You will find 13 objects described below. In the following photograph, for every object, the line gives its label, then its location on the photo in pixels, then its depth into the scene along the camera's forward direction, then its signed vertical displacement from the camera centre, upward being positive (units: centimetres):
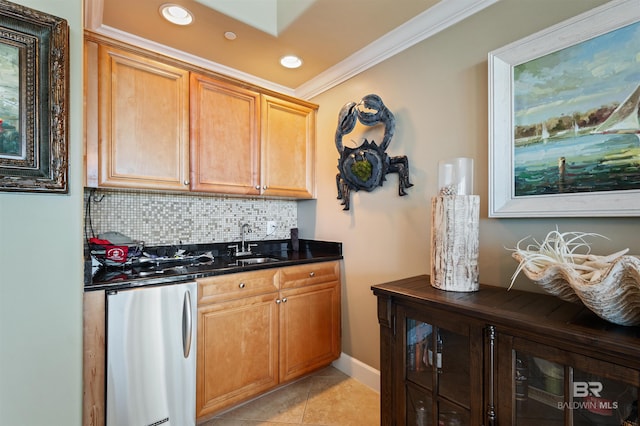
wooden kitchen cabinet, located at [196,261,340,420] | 176 -81
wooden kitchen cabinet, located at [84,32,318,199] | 168 +57
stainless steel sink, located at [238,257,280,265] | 239 -39
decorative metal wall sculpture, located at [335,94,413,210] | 204 +41
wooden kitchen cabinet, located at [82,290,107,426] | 138 -70
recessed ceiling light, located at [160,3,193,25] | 174 +121
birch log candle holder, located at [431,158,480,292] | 131 -14
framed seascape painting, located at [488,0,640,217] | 112 +40
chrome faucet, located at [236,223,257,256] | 255 -27
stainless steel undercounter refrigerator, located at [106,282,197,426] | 144 -75
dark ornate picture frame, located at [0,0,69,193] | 112 +45
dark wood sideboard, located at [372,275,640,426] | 83 -51
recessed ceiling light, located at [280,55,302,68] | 230 +121
